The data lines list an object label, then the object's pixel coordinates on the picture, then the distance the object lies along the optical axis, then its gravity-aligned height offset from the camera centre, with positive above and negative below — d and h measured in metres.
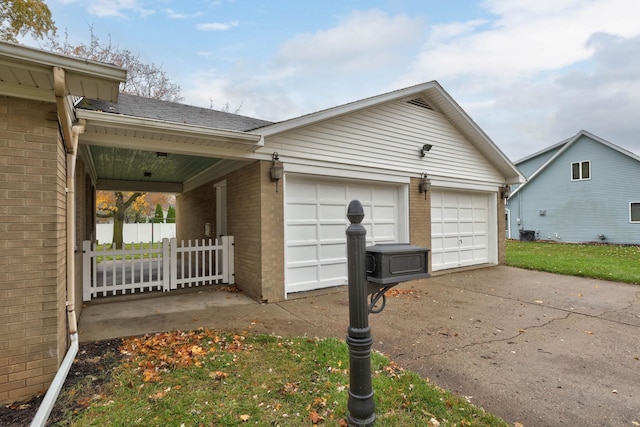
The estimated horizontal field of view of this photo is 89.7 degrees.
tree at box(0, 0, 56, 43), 10.76 +7.16
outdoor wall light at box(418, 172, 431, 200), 7.96 +0.81
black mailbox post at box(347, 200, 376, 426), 2.07 -0.71
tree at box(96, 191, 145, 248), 16.34 +0.29
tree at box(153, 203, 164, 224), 27.08 +0.44
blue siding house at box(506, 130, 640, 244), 17.27 +1.16
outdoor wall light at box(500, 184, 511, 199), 10.00 +0.76
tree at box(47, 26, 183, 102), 15.40 +8.20
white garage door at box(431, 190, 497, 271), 8.56 -0.37
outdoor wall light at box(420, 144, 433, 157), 7.99 +1.69
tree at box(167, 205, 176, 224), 27.41 +0.35
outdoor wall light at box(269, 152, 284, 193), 5.75 +0.91
